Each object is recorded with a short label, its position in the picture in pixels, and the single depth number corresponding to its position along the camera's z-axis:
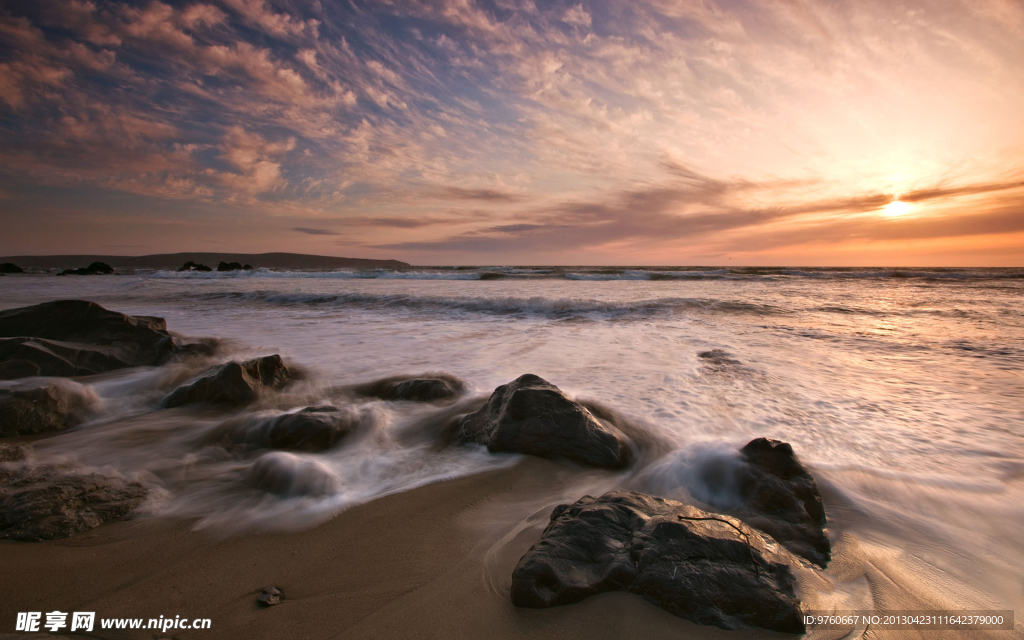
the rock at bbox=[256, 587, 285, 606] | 1.60
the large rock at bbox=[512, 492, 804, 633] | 1.47
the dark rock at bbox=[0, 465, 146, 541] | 1.97
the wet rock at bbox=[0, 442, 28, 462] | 2.66
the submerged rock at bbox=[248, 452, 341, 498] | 2.47
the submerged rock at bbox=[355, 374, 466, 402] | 4.14
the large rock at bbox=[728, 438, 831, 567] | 1.93
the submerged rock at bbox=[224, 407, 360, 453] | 3.07
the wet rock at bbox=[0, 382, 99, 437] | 3.16
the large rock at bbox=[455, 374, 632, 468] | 2.88
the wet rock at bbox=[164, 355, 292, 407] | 3.84
